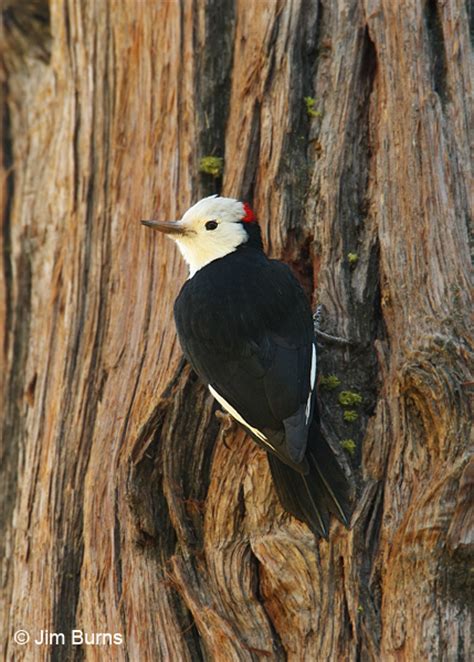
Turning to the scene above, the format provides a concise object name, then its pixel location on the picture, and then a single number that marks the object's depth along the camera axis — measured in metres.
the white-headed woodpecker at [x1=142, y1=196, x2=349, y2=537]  6.07
